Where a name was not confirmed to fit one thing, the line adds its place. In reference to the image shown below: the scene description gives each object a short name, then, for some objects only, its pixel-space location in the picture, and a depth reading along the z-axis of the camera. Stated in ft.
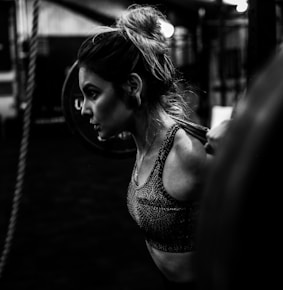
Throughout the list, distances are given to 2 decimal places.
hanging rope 3.68
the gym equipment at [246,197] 0.90
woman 3.03
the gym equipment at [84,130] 3.86
